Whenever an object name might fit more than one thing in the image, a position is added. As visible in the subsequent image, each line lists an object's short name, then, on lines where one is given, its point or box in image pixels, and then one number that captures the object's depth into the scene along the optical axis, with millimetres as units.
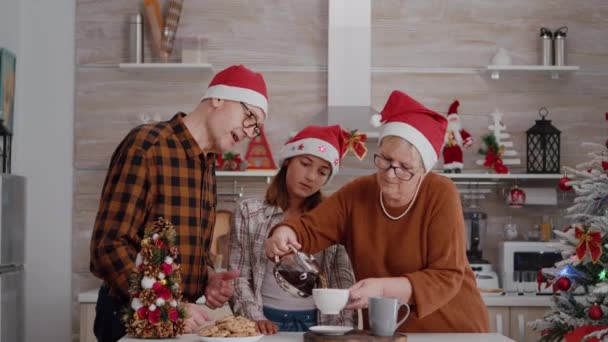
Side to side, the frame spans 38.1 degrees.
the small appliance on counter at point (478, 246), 4445
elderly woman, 2229
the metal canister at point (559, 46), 4672
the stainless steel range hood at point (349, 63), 4664
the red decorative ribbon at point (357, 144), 4414
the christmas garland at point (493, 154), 4641
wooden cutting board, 1950
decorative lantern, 4672
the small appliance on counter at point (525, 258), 4457
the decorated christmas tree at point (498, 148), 4660
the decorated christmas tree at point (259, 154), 4711
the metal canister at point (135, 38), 4711
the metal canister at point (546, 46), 4691
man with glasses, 2217
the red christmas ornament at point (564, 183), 3536
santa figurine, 4629
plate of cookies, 2010
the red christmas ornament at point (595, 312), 3240
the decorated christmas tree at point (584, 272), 3311
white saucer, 2021
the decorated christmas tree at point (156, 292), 2066
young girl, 2682
